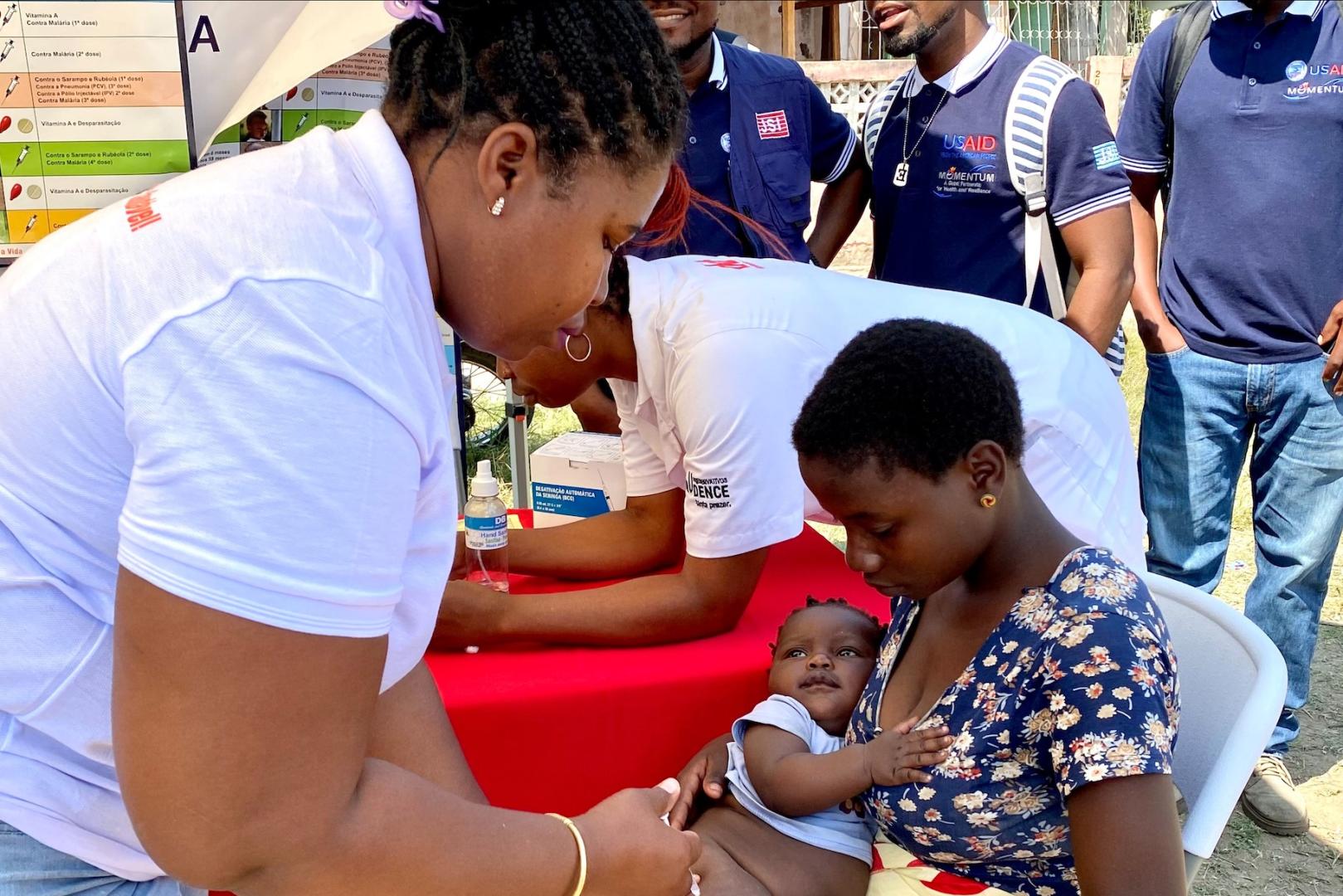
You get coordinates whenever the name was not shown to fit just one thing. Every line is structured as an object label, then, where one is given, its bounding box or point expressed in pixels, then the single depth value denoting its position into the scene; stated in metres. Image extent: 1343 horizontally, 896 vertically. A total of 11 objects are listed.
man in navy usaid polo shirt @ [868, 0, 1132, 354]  3.03
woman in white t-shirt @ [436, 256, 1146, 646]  1.99
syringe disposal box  2.65
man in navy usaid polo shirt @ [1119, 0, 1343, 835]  3.19
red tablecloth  1.88
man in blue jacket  3.34
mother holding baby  1.36
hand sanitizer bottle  2.25
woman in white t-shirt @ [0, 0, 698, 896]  0.79
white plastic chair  1.55
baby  1.66
